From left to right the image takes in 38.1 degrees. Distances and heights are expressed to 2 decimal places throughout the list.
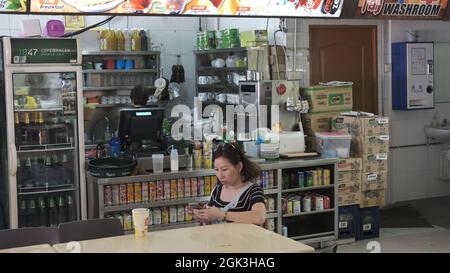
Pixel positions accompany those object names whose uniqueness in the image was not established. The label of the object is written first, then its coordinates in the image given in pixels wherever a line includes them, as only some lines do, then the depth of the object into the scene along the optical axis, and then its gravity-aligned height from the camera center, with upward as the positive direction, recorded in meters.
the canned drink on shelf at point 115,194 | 6.14 -0.89
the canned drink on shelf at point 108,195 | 6.12 -0.90
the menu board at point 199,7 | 5.84 +0.89
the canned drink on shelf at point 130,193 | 6.19 -0.89
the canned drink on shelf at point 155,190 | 6.29 -0.88
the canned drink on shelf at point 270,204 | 6.79 -1.11
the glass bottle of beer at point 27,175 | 6.57 -0.75
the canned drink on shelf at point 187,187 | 6.44 -0.88
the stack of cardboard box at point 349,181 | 7.23 -0.95
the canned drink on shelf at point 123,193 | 6.16 -0.89
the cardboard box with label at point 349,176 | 7.23 -0.90
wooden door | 8.22 +0.48
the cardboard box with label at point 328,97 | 7.50 -0.01
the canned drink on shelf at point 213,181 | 6.60 -0.84
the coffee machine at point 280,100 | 7.28 -0.03
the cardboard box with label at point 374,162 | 7.35 -0.76
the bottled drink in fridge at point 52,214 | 6.64 -1.17
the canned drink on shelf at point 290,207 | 6.92 -1.17
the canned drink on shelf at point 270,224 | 6.80 -1.33
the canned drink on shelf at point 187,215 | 6.49 -1.17
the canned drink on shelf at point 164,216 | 6.36 -1.15
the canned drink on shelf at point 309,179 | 7.03 -0.89
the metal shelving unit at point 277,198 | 6.13 -1.00
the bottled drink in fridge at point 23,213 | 6.51 -1.13
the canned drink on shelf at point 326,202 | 7.12 -1.16
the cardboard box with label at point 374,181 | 7.36 -0.98
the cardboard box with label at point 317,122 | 7.53 -0.30
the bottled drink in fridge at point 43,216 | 6.63 -1.18
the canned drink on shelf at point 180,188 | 6.40 -0.88
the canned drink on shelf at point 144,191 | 6.26 -0.89
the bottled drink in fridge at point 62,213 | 6.71 -1.17
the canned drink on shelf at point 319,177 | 7.07 -0.88
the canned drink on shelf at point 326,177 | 7.12 -0.88
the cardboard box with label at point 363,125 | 7.31 -0.34
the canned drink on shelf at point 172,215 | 6.40 -1.14
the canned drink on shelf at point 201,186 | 6.52 -0.88
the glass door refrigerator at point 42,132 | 6.27 -0.32
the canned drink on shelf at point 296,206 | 6.96 -1.17
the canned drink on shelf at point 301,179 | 6.99 -0.88
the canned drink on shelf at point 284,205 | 6.88 -1.14
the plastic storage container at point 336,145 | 7.25 -0.55
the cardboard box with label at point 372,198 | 7.40 -1.18
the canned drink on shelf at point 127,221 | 6.23 -1.17
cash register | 6.90 -0.32
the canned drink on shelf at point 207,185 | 6.56 -0.88
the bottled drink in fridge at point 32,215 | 6.56 -1.16
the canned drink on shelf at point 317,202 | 7.07 -1.15
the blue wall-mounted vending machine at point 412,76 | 8.70 +0.25
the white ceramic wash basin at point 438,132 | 8.96 -0.53
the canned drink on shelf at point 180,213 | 6.45 -1.14
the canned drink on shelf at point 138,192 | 6.23 -0.89
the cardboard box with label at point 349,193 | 7.24 -1.09
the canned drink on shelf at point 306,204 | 7.02 -1.16
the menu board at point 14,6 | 5.63 +0.83
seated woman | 4.33 -0.66
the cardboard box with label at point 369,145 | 7.34 -0.56
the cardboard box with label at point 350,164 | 7.21 -0.76
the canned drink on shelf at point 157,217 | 6.32 -1.15
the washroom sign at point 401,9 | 7.55 +1.03
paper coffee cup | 3.70 -0.70
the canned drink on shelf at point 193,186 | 6.48 -0.88
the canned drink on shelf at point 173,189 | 6.38 -0.88
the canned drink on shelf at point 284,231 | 6.87 -1.41
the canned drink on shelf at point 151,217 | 6.32 -1.15
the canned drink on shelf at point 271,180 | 6.78 -0.87
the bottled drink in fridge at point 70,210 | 6.69 -1.13
